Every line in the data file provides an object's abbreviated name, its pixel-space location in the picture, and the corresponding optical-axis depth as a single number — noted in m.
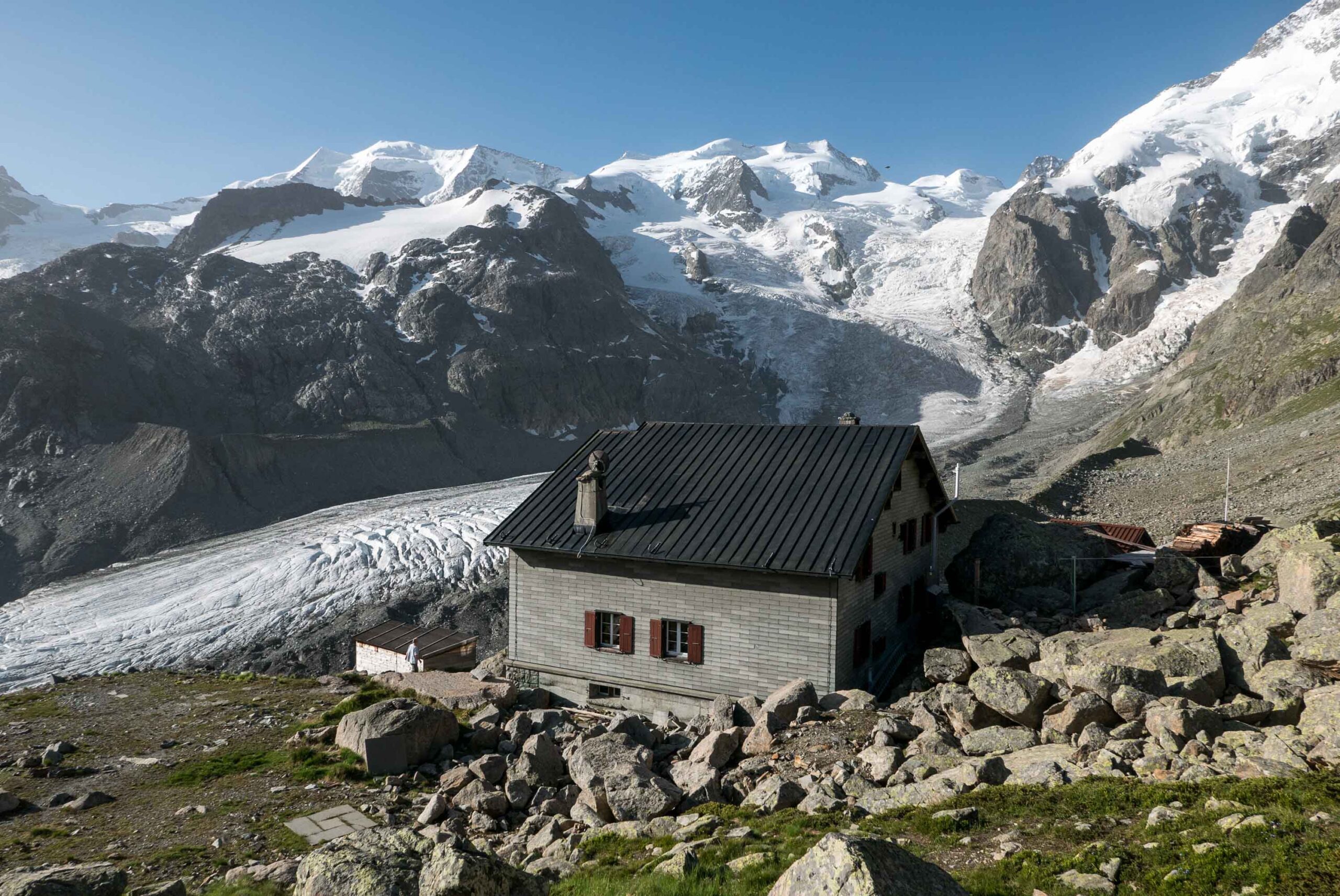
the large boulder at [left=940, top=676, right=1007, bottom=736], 13.87
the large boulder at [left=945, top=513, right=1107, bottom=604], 24.19
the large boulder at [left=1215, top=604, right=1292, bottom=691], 13.37
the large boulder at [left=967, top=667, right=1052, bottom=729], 13.25
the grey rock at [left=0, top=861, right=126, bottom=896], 8.07
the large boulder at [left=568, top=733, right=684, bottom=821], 12.39
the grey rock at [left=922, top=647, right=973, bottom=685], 17.44
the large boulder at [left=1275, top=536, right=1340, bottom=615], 15.30
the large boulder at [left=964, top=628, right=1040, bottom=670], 16.61
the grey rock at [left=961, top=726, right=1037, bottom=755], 12.62
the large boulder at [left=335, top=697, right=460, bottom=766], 16.12
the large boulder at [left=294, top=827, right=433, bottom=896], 6.88
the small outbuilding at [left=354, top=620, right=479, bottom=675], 31.36
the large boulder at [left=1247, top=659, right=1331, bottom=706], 11.99
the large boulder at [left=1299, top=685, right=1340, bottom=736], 10.36
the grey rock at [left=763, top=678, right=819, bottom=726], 16.59
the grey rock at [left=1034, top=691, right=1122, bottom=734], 12.32
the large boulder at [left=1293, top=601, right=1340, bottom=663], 12.62
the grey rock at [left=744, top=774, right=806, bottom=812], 11.55
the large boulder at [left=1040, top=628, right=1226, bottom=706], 12.84
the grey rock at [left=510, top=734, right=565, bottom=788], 14.16
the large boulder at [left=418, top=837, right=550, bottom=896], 6.49
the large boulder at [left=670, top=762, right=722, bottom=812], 12.70
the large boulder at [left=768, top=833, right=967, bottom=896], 5.68
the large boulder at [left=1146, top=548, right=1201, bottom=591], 21.67
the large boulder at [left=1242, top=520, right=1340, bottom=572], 19.41
